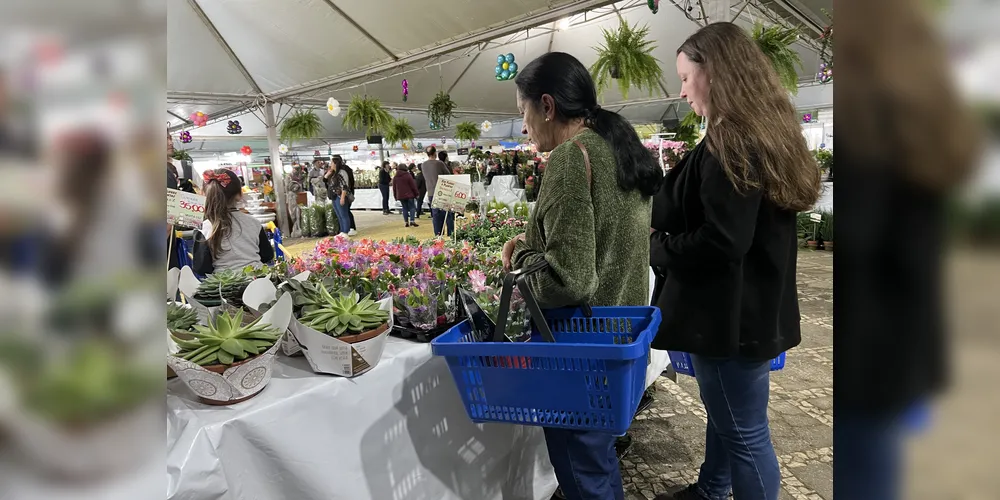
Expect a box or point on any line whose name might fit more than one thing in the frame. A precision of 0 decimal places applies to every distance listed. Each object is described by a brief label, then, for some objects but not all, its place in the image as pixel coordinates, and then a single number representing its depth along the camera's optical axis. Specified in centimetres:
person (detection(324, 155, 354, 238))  903
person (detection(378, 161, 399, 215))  1320
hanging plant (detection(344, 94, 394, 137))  768
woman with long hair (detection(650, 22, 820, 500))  134
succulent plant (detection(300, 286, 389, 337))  130
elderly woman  128
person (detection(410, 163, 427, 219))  1207
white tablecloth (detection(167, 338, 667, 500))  110
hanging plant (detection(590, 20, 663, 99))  416
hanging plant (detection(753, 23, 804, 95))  349
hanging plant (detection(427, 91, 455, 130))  827
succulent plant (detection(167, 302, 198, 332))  132
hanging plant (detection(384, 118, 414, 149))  860
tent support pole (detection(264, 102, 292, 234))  985
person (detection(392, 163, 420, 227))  1016
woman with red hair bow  297
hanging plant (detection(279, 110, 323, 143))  854
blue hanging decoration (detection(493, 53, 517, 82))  824
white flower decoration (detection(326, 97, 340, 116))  823
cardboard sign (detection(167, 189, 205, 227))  195
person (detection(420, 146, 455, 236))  895
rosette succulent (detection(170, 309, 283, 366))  112
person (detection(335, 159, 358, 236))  942
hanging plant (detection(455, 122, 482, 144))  1032
